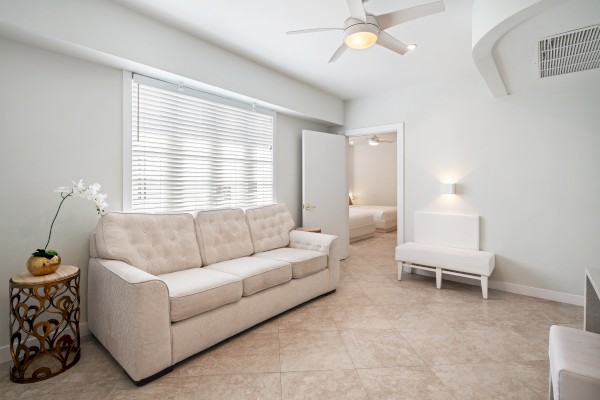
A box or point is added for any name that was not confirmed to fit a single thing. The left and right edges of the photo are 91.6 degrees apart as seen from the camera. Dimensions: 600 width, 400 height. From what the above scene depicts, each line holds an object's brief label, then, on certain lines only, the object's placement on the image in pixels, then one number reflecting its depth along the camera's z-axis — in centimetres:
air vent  203
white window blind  285
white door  449
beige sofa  186
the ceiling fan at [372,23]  186
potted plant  192
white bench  337
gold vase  191
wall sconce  386
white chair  110
